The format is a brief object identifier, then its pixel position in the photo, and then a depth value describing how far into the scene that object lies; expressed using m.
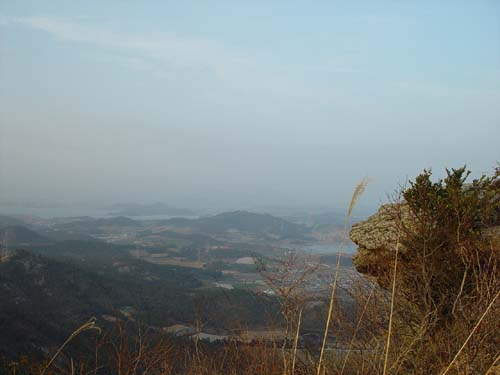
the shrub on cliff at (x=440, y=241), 7.85
